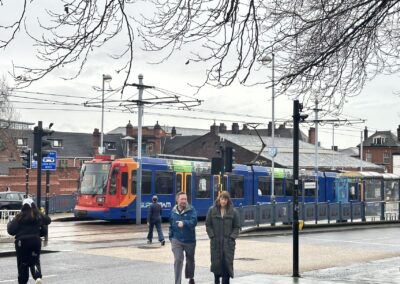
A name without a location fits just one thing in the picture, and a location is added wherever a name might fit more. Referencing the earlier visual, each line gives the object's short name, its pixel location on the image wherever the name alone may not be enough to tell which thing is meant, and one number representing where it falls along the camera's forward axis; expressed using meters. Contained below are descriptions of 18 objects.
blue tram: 29.83
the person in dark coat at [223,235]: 10.50
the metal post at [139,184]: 29.66
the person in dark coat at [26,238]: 10.84
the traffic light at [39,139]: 20.72
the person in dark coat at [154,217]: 21.09
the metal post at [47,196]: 22.88
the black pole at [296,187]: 13.50
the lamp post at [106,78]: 34.65
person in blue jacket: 11.19
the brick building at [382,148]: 91.23
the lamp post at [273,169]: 34.47
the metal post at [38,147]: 20.64
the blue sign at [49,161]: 23.52
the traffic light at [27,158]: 23.73
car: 39.44
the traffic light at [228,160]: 24.58
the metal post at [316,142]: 39.75
